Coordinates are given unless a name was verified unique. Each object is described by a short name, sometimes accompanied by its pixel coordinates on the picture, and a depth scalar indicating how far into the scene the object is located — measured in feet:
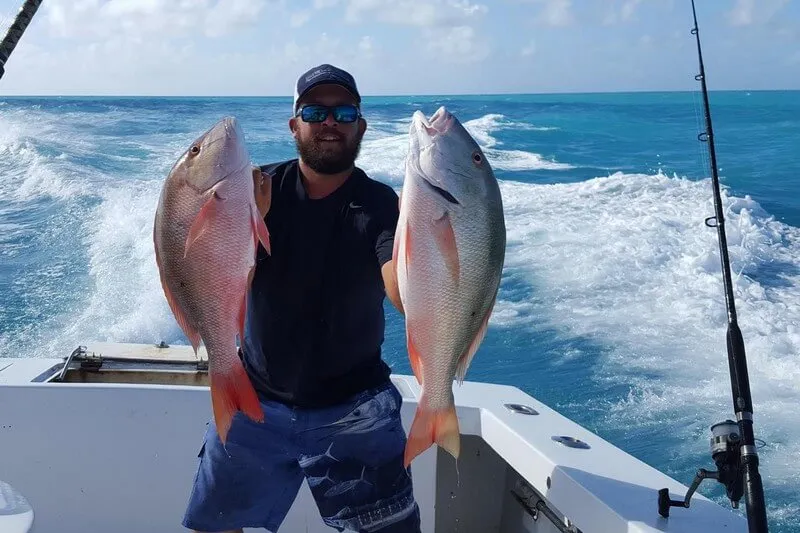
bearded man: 7.25
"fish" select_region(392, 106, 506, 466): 5.57
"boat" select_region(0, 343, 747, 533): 9.66
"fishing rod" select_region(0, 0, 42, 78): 10.07
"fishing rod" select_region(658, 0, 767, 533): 6.90
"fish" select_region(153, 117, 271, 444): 5.72
